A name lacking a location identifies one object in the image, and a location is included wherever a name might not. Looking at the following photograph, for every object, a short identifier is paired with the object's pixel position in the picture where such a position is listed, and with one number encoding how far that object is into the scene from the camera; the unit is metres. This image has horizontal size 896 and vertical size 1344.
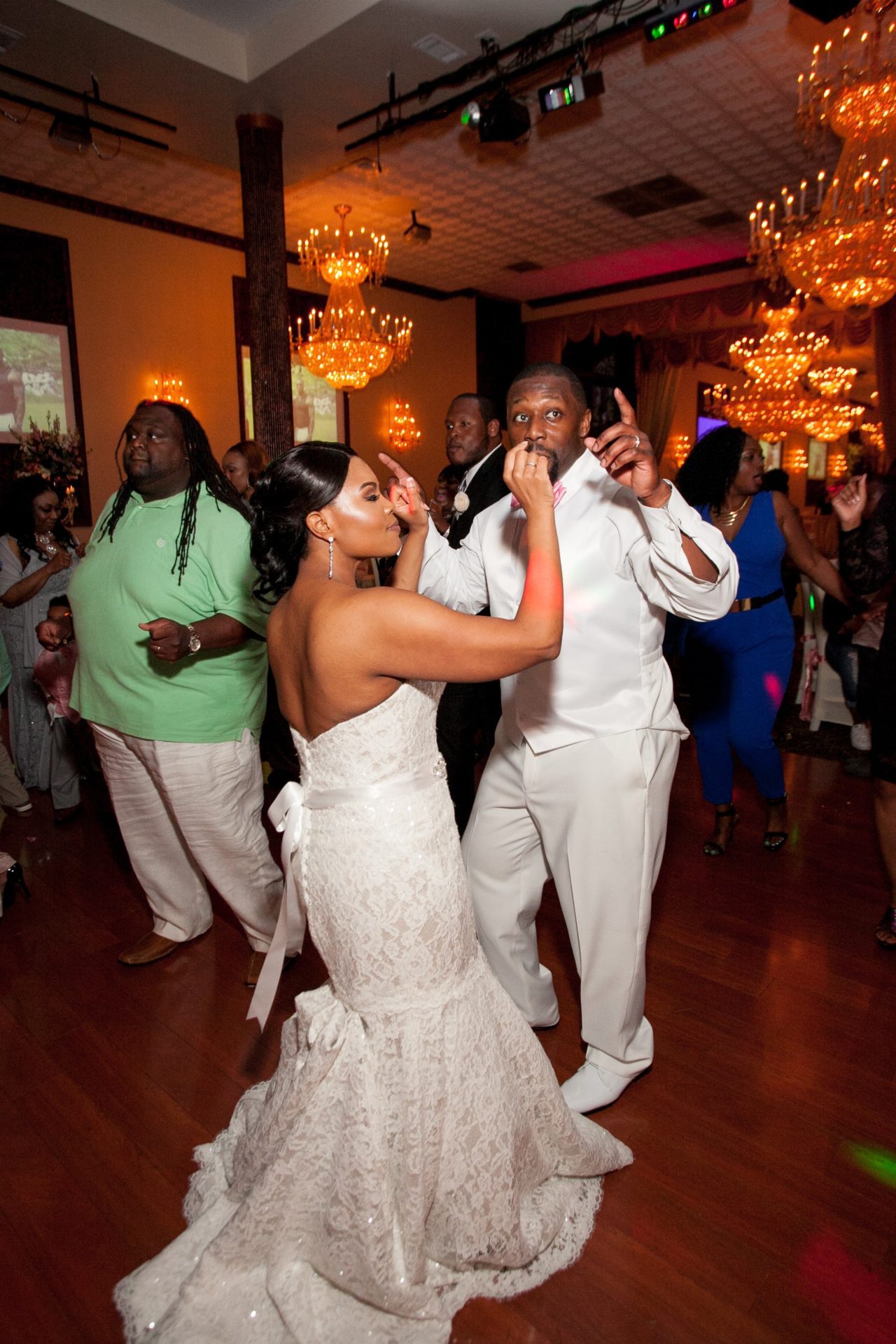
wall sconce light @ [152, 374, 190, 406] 8.27
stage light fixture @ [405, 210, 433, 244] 7.39
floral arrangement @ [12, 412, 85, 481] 6.14
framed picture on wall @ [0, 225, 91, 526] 7.21
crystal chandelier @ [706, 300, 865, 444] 8.35
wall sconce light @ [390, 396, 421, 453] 10.63
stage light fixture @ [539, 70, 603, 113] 4.81
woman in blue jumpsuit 3.43
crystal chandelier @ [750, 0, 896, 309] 4.39
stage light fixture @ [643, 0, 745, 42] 4.29
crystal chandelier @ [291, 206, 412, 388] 7.34
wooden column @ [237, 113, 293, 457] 5.84
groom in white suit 1.97
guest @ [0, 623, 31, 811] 4.17
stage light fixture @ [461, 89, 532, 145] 5.05
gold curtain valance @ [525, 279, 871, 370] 9.96
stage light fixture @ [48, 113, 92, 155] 5.43
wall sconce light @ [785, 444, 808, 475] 15.09
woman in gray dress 4.30
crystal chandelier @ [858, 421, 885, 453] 14.61
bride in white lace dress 1.56
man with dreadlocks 2.55
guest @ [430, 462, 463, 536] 3.98
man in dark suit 3.22
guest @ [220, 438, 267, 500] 4.70
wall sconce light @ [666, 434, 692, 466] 13.55
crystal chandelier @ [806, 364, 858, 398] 9.30
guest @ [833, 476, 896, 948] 2.65
